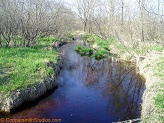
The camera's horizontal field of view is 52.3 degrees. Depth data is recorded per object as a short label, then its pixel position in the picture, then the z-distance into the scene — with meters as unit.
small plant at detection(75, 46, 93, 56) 19.76
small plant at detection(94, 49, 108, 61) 18.45
